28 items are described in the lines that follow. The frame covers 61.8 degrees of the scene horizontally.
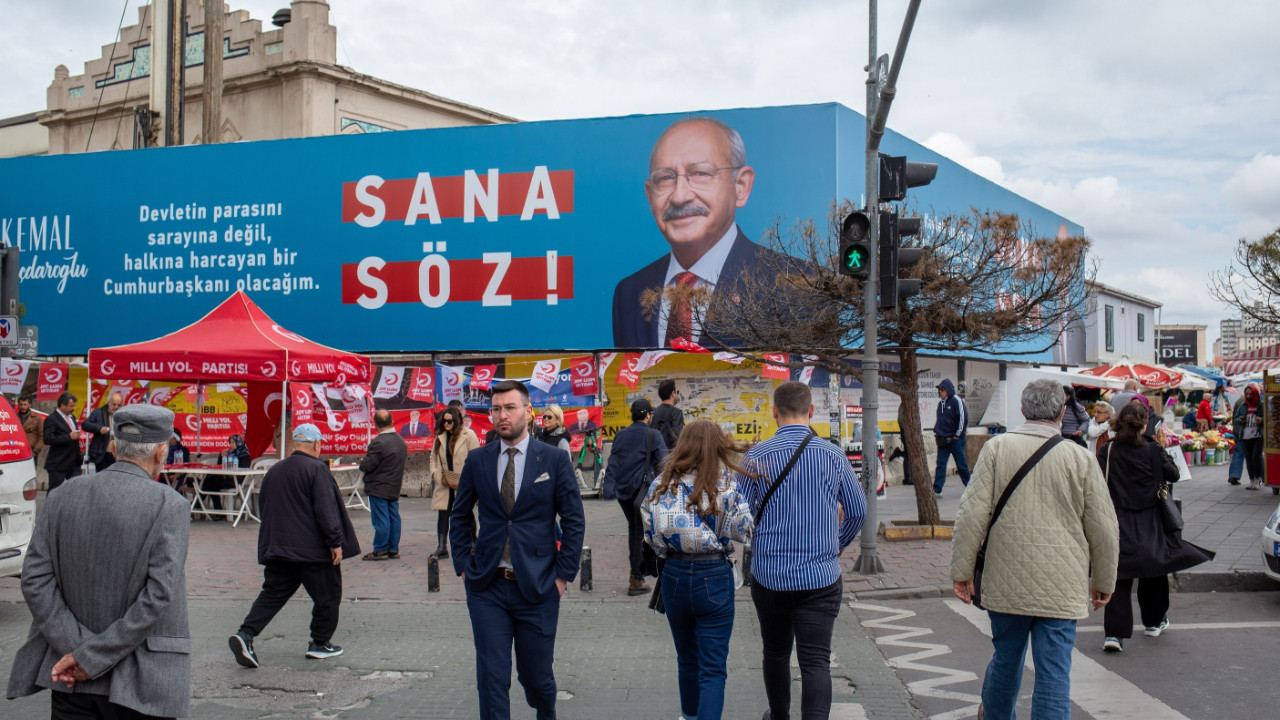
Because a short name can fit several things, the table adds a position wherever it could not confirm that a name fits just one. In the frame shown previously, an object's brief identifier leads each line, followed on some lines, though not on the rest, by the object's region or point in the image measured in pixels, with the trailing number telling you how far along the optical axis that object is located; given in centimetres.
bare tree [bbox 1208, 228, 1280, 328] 1806
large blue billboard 1967
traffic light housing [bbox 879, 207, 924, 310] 1013
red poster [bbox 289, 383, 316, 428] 1691
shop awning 1853
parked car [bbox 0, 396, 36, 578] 831
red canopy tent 1379
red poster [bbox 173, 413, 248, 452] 1928
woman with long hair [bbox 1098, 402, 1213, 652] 704
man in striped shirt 484
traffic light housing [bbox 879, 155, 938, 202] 1032
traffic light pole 1020
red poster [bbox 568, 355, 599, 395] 1947
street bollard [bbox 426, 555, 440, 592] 967
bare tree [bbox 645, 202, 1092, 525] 1202
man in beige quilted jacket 459
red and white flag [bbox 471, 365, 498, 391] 1978
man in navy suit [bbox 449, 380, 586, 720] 500
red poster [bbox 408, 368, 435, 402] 1942
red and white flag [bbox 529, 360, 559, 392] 1958
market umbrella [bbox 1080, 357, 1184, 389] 2550
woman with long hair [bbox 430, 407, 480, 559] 1181
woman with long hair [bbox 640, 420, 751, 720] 504
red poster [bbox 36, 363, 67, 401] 2091
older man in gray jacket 357
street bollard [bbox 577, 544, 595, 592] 979
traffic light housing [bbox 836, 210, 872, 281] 1016
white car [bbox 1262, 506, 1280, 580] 842
